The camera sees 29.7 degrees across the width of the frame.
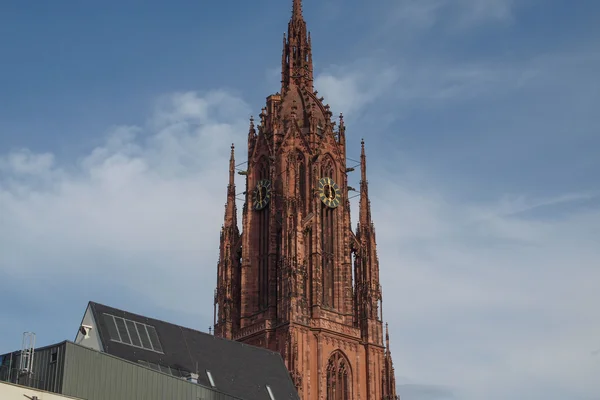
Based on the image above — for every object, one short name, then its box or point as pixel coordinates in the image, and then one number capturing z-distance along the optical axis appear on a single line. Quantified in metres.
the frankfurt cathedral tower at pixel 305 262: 101.56
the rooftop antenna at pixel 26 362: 62.78
